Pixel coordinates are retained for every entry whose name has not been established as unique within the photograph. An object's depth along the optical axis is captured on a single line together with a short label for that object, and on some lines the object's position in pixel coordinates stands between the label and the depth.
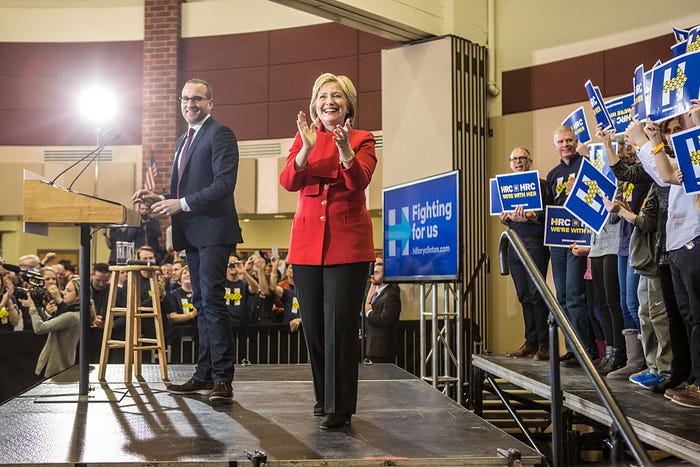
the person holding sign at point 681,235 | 3.40
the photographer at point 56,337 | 6.31
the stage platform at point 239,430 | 2.66
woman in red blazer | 3.10
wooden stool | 4.50
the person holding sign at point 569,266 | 5.08
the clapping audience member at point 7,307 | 6.85
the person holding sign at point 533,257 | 5.55
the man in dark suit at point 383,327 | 6.78
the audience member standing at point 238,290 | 7.35
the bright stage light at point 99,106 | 11.12
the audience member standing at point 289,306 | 7.69
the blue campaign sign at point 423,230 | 5.16
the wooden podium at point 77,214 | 3.85
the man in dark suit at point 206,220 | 3.76
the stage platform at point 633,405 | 2.97
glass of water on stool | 4.64
